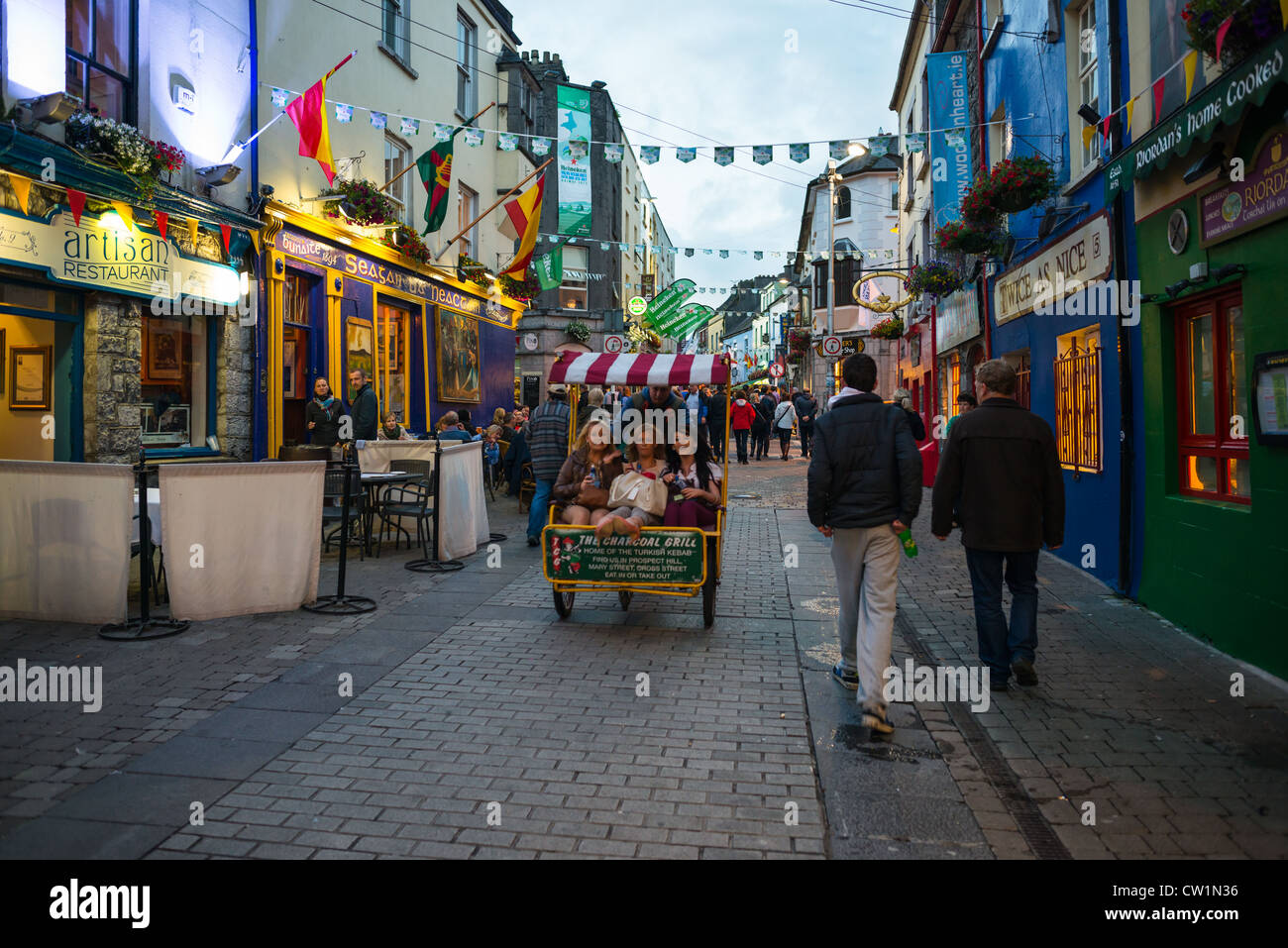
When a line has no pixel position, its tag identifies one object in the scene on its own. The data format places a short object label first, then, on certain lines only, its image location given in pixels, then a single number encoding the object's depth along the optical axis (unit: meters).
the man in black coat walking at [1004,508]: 5.15
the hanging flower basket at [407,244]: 16.19
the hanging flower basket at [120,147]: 9.12
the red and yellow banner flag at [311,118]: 11.53
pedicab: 6.52
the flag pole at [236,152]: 11.87
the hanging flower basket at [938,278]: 13.52
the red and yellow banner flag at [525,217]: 16.88
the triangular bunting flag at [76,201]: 8.91
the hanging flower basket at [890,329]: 23.97
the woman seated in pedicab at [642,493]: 6.52
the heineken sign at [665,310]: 25.25
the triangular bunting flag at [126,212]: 9.80
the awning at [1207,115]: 4.61
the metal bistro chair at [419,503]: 9.54
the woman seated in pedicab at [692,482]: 6.68
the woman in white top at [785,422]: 24.56
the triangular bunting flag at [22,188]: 8.57
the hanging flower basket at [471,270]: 19.70
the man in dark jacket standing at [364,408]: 12.57
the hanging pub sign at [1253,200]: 5.11
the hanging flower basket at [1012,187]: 9.22
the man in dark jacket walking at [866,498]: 4.68
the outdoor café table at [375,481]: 9.70
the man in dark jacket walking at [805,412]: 21.75
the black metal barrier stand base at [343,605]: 6.93
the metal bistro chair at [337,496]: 8.98
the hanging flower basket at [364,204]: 14.37
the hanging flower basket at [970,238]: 10.67
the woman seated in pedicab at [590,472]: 6.99
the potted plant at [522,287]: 21.14
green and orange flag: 14.80
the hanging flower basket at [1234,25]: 4.88
